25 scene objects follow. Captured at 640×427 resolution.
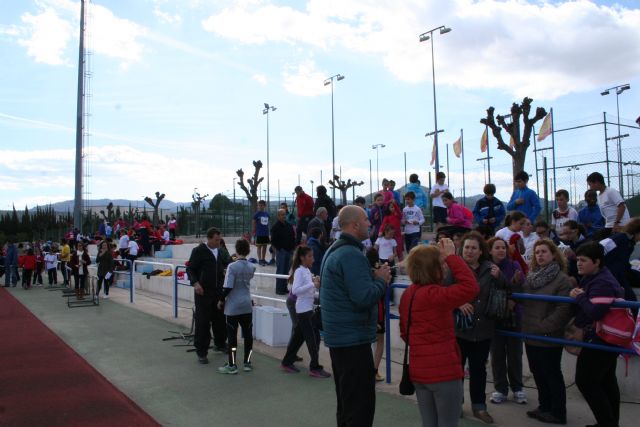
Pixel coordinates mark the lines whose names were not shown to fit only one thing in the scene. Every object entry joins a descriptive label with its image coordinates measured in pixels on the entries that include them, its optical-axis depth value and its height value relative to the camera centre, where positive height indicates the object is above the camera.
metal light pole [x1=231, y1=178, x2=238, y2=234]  28.03 +1.50
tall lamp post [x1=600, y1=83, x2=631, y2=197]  14.82 +2.00
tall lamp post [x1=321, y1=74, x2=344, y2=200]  34.78 +6.22
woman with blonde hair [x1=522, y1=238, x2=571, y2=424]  4.92 -0.84
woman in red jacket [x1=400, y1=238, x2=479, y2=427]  3.51 -0.64
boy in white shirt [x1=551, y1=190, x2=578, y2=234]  8.62 +0.40
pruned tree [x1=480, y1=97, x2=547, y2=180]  15.27 +3.09
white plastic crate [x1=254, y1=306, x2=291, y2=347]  8.68 -1.44
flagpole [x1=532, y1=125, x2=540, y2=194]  16.62 +2.70
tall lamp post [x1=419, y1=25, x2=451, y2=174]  24.38 +7.55
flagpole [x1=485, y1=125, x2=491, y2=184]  22.74 +3.59
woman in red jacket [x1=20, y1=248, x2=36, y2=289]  20.84 -0.94
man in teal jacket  3.66 -0.53
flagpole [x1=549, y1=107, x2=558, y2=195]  16.00 +2.57
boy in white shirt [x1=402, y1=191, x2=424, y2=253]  11.83 +0.41
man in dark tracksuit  7.88 -0.63
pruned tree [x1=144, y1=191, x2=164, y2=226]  37.08 +2.86
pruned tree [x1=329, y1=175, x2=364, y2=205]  40.62 +4.31
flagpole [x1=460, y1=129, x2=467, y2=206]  24.40 +2.03
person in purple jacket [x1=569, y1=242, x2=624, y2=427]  4.41 -0.98
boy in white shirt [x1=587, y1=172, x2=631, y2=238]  8.01 +0.48
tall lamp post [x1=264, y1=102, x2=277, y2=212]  38.28 +9.51
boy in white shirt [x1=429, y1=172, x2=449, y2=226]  11.93 +0.92
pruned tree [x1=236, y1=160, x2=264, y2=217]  26.83 +3.11
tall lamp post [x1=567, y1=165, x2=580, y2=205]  15.53 +1.99
